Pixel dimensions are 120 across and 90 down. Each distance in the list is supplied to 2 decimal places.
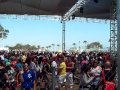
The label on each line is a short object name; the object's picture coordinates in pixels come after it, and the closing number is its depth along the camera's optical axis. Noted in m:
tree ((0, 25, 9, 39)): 35.15
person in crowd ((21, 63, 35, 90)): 4.91
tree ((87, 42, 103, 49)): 60.08
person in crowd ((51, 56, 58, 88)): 4.20
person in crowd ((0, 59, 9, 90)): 5.35
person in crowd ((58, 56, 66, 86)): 6.44
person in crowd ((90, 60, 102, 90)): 4.40
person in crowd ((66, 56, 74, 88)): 7.06
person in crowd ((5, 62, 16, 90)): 5.47
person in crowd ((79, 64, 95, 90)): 4.12
